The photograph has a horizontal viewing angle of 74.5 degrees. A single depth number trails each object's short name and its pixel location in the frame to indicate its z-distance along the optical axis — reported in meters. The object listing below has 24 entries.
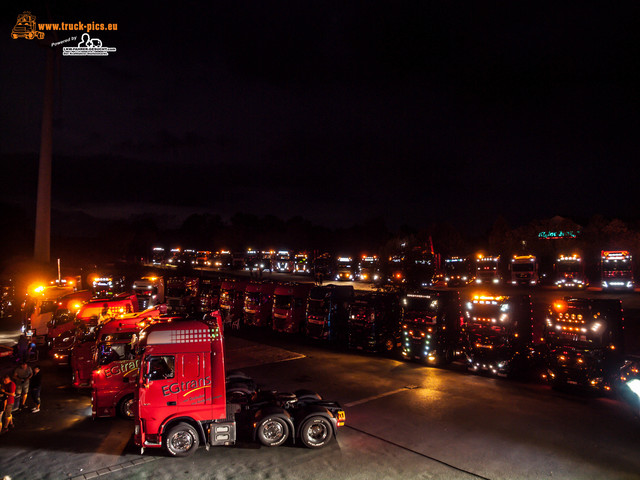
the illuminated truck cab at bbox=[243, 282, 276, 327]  25.91
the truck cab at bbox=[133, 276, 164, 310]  33.97
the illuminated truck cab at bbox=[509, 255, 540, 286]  41.34
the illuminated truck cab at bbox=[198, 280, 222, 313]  30.29
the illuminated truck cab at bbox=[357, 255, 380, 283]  52.63
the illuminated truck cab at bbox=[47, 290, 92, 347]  19.59
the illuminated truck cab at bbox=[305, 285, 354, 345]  21.48
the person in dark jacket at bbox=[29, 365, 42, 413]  11.88
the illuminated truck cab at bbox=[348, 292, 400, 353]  19.02
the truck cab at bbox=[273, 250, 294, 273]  68.44
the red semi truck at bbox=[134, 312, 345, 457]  8.74
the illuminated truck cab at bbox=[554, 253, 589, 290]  39.44
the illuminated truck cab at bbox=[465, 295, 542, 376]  15.05
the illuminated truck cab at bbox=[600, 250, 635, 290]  36.91
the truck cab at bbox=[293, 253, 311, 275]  66.16
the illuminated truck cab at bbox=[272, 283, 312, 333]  23.28
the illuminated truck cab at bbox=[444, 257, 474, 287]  47.81
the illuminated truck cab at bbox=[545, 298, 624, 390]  12.77
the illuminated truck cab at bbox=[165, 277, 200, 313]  33.08
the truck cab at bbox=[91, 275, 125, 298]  41.66
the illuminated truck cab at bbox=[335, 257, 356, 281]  53.88
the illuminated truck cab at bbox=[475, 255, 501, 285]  44.59
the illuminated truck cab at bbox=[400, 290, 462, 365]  16.89
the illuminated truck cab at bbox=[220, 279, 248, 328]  26.92
